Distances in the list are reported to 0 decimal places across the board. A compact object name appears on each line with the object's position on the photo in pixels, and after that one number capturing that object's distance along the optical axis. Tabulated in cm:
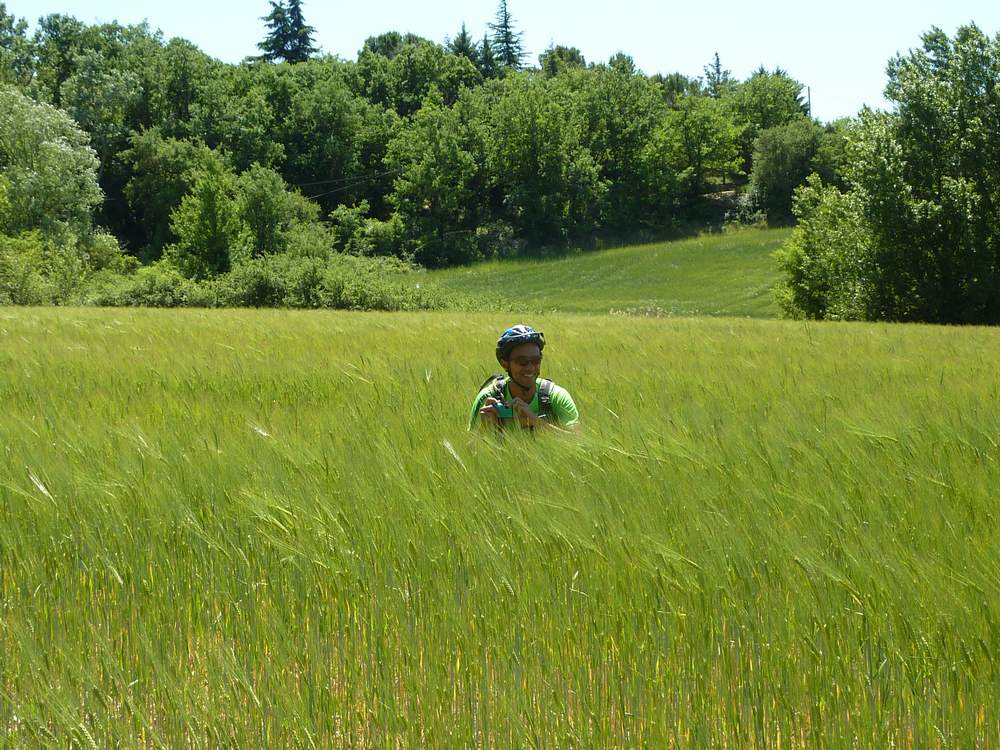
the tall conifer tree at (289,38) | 11219
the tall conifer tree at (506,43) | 13600
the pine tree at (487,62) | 12131
